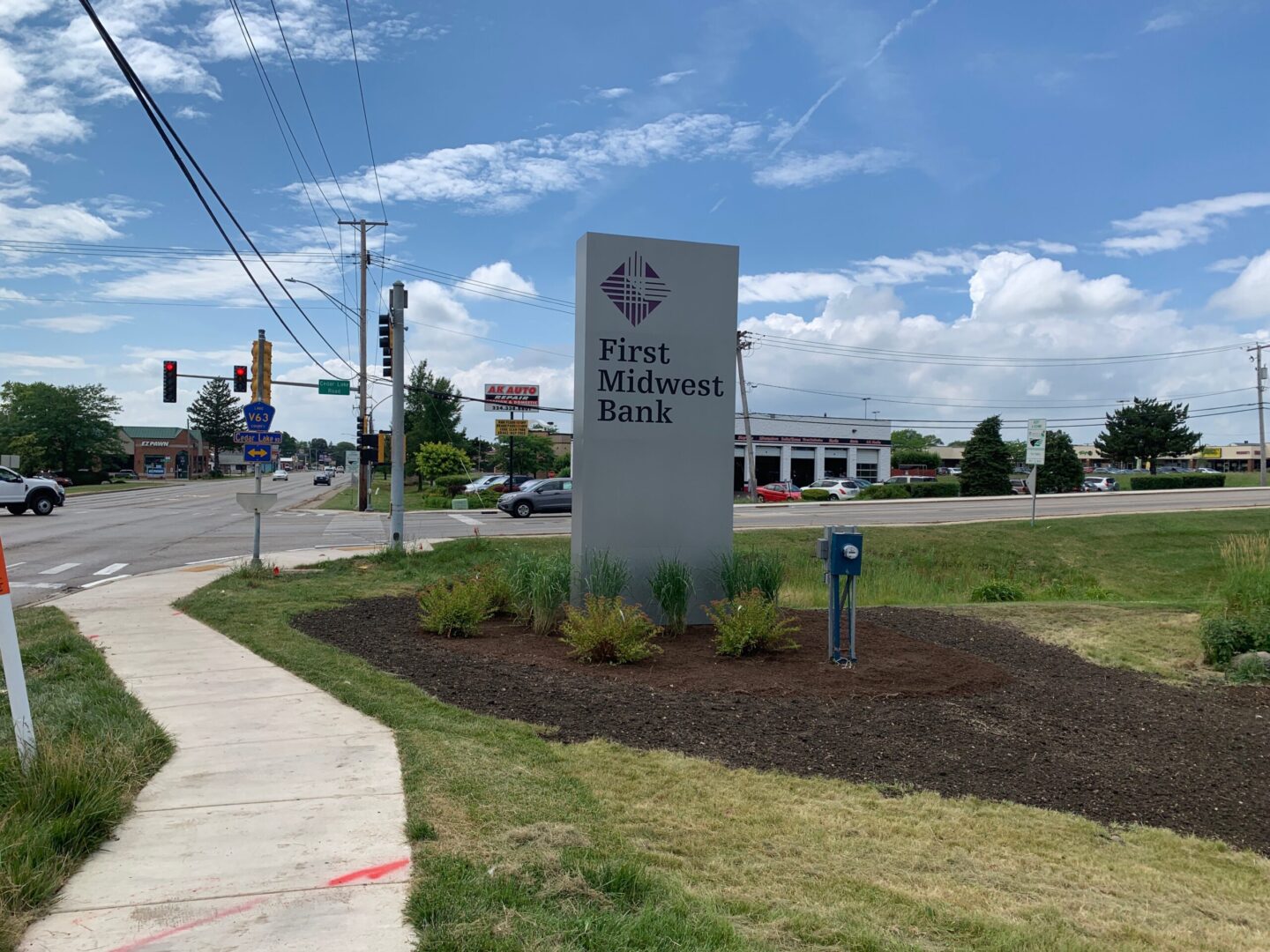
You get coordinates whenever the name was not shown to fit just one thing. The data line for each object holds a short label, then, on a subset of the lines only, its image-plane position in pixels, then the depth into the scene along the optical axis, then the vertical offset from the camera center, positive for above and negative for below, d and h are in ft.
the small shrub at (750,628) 26.99 -5.20
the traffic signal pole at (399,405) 63.36 +3.45
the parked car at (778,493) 174.91 -7.23
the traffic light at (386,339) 72.28 +9.38
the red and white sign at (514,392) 228.63 +16.07
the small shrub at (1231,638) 26.84 -5.32
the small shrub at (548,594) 30.83 -4.82
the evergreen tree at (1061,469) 212.23 -2.27
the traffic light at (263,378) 65.82 +5.91
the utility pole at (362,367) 131.44 +12.23
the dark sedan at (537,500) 118.62 -6.10
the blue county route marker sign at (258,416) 56.80 +2.27
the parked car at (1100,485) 204.33 -5.81
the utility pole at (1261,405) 212.64 +13.77
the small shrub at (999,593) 47.98 -7.28
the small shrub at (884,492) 169.78 -6.51
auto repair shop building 260.83 +2.64
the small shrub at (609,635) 26.02 -5.26
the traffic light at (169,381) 117.29 +9.17
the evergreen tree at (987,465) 185.16 -1.20
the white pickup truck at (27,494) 104.94 -5.26
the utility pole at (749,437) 171.32 +3.61
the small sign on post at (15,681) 13.03 -3.47
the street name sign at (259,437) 56.29 +0.91
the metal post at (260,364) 65.92 +6.52
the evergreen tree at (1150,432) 295.07 +9.32
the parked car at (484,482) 169.08 -5.69
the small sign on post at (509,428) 196.89 +5.98
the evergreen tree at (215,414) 452.76 +18.81
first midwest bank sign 32.58 +1.84
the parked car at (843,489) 173.62 -6.36
